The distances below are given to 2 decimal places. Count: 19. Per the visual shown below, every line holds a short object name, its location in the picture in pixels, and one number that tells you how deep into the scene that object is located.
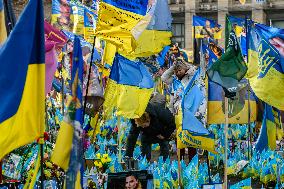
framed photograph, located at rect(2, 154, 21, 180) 12.55
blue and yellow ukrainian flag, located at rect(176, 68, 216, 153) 12.96
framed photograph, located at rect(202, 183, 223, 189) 10.94
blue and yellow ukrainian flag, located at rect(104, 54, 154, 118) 16.41
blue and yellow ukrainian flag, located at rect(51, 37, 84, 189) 8.37
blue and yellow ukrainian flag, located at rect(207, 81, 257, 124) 16.53
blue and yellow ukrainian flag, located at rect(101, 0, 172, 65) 15.29
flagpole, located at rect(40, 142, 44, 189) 8.49
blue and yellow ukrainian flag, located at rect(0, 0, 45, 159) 8.17
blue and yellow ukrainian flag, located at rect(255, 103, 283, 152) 17.95
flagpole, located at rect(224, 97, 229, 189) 11.81
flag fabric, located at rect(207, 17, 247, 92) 12.23
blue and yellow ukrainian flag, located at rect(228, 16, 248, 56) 28.92
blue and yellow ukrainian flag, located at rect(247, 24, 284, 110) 14.76
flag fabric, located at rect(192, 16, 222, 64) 35.97
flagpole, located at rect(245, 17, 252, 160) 19.73
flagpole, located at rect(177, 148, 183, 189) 13.46
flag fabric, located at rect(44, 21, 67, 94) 13.70
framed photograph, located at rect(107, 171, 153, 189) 10.35
